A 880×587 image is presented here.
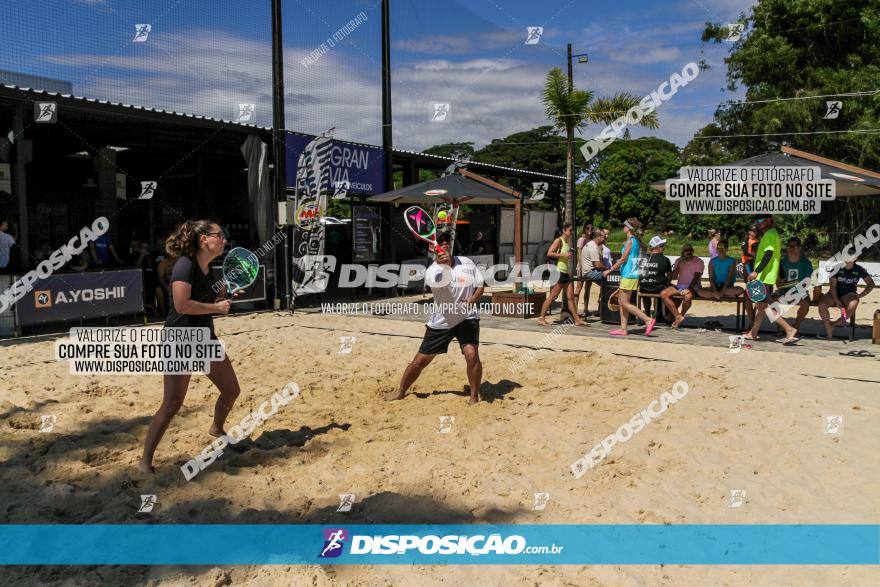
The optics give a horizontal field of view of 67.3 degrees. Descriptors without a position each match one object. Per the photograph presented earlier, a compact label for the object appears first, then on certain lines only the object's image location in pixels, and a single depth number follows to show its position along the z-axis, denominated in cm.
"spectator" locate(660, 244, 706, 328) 1037
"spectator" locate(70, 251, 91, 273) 1114
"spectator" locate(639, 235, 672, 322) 1058
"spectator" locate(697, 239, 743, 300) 1027
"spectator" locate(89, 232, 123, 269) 1337
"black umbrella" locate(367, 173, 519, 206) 1296
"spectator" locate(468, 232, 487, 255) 2083
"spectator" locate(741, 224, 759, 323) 1010
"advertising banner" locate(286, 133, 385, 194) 1397
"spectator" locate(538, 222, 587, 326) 1109
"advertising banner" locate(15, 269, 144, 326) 991
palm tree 1301
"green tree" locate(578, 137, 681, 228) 5131
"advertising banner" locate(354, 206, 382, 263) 1606
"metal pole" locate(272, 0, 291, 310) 1316
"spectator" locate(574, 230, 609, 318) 1162
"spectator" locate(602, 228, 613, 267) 1196
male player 612
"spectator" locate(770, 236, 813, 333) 962
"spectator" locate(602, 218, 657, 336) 970
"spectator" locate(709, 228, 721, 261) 1138
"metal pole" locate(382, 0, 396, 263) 1642
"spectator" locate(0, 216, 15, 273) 991
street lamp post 1234
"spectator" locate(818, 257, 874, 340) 951
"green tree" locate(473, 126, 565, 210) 5678
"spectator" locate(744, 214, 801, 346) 908
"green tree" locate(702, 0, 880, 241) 2536
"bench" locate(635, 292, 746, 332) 1026
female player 435
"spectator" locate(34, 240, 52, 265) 1098
